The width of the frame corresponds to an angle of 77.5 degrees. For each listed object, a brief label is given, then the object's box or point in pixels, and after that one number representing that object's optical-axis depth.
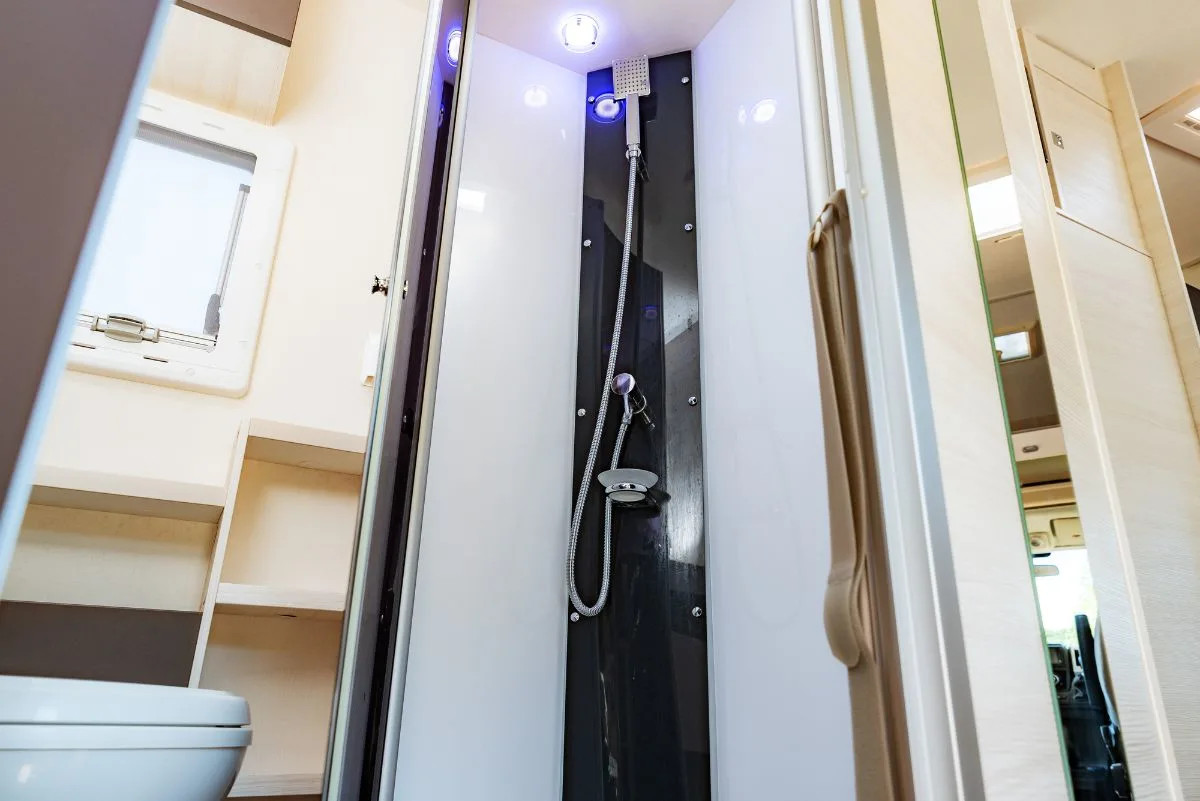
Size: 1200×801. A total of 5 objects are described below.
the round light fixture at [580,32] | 1.69
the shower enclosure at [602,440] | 1.15
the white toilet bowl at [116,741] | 0.75
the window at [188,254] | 1.64
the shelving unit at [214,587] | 1.38
